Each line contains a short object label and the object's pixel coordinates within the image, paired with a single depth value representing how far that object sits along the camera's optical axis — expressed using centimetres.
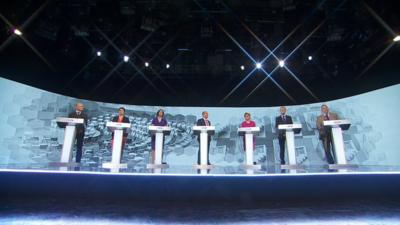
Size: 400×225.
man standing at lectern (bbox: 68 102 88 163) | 453
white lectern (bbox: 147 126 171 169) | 445
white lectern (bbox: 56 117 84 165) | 404
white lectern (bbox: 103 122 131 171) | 416
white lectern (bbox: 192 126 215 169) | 449
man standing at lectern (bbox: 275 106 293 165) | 507
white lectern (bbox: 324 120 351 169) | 403
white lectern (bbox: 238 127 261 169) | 445
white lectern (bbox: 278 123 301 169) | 434
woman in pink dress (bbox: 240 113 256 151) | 504
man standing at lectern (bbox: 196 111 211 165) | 513
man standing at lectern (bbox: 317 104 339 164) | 477
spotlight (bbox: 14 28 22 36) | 568
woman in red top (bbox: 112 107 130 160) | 471
